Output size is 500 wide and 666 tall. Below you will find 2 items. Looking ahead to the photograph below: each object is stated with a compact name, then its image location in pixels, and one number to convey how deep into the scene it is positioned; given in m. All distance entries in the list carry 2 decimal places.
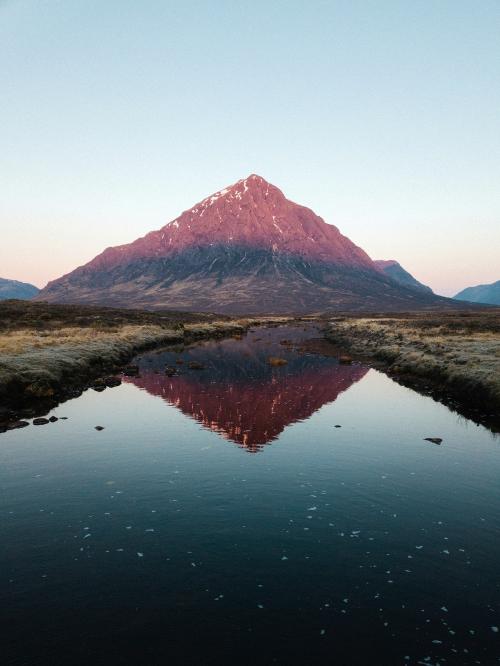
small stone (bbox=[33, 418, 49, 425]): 27.64
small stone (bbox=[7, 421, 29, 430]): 26.36
